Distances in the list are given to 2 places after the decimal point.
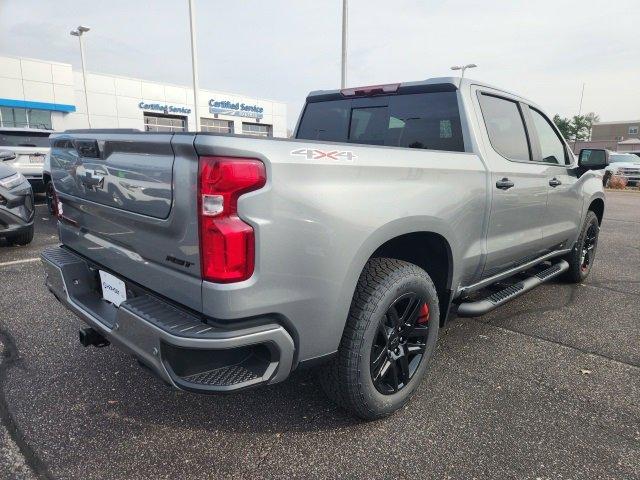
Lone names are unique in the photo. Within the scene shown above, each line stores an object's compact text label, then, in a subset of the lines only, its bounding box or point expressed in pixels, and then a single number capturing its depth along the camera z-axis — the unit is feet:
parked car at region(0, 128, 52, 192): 28.32
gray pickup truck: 5.45
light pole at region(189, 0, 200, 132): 61.72
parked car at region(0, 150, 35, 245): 17.51
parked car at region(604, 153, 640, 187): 67.26
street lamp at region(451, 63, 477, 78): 83.05
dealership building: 92.63
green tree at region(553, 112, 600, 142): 260.17
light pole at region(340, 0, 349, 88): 52.95
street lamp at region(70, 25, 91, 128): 84.07
